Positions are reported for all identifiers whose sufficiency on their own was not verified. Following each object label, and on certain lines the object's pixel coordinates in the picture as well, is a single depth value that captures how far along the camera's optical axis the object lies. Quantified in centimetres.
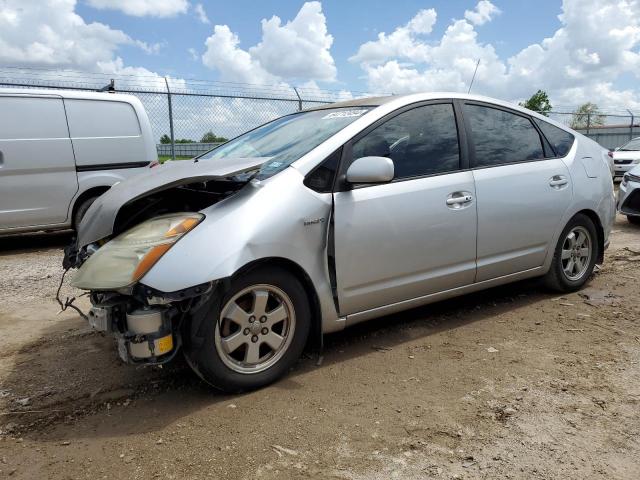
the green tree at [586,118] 1977
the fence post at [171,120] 1097
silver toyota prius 270
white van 671
